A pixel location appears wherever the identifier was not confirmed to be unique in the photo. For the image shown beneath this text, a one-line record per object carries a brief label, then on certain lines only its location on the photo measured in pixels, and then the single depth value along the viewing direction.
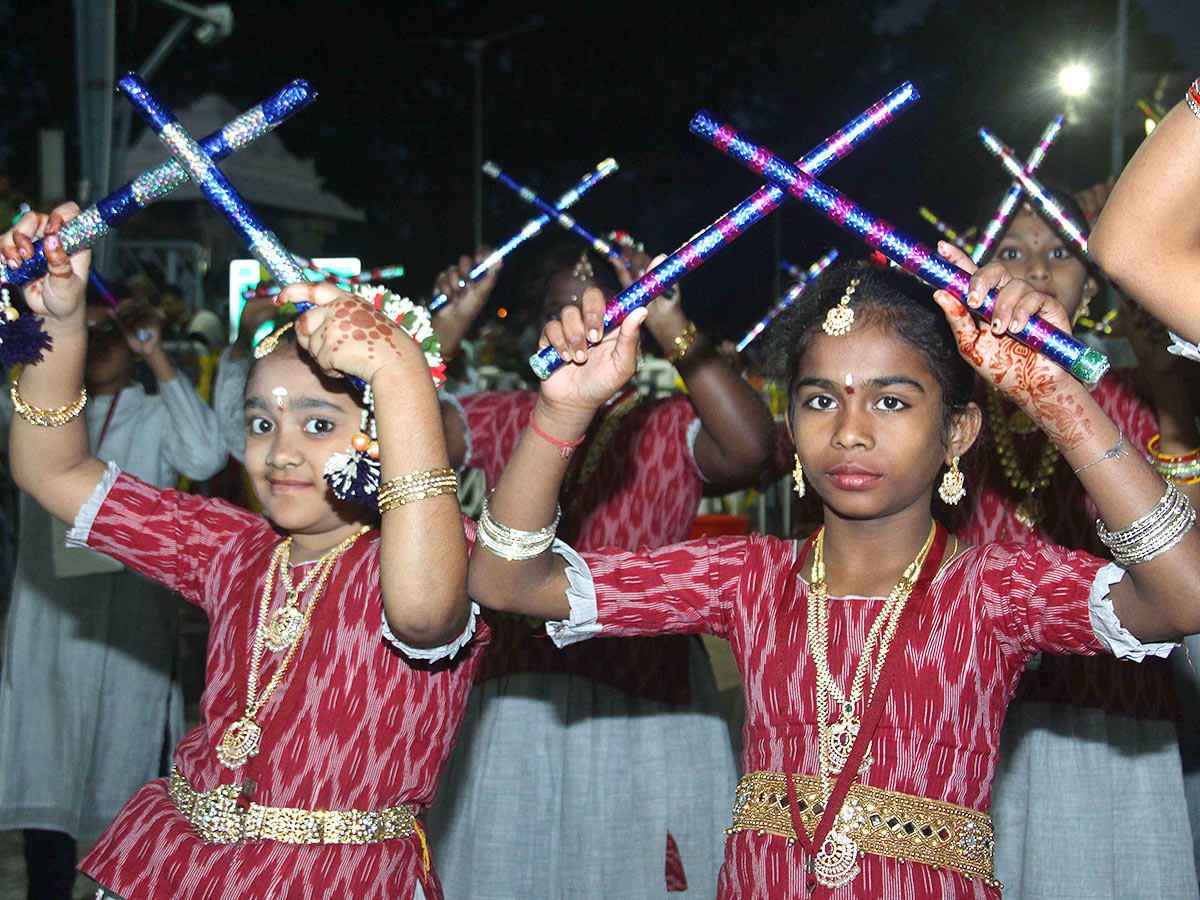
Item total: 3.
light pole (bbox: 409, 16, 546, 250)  22.27
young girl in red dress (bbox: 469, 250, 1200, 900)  1.90
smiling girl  2.04
